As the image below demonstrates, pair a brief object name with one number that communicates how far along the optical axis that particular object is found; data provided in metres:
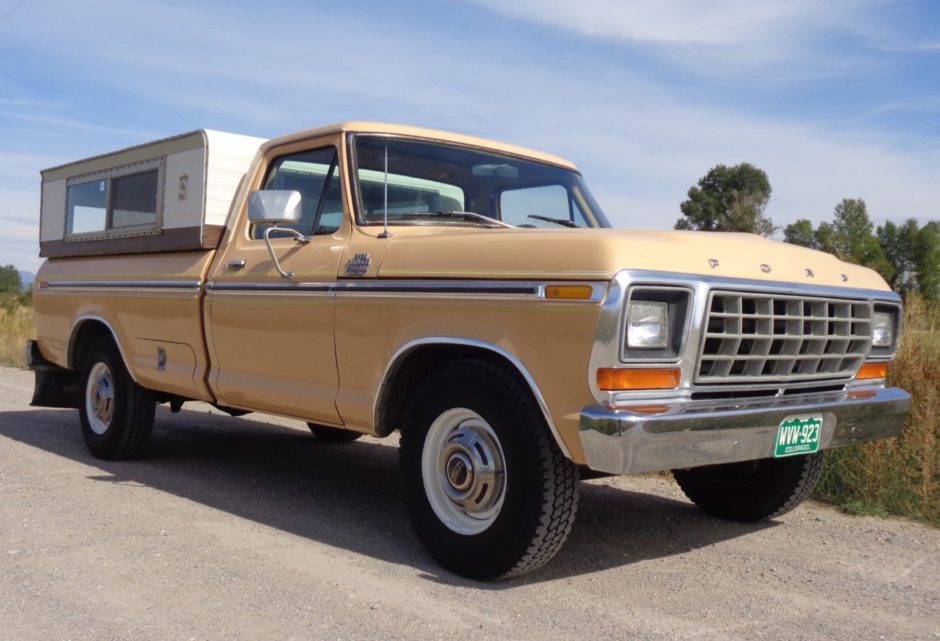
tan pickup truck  3.62
